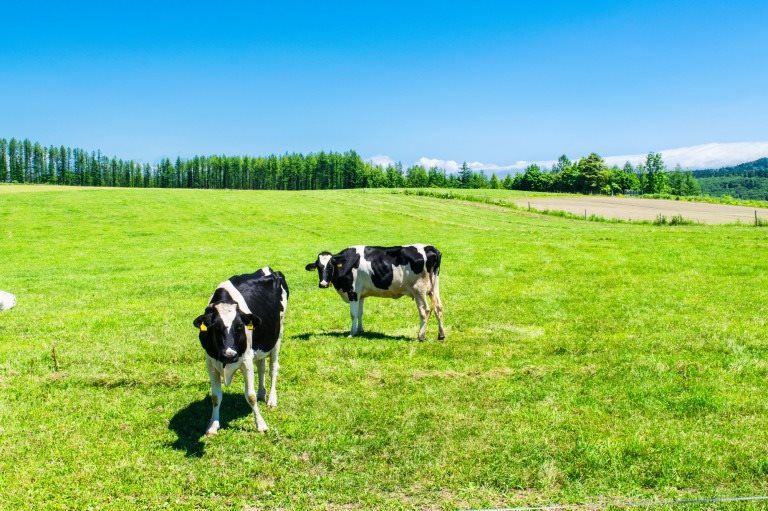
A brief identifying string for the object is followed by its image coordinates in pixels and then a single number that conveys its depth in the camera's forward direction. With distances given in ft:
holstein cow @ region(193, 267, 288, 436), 25.58
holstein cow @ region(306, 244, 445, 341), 45.68
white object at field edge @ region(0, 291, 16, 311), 55.67
